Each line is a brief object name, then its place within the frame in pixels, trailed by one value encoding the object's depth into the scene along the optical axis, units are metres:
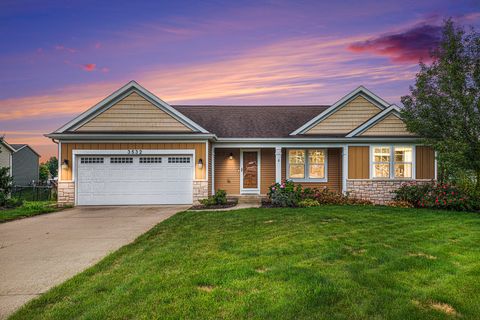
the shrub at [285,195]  11.41
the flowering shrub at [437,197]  10.49
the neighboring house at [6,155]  25.55
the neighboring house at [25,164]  31.06
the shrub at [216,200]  11.94
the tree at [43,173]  36.16
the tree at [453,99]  10.73
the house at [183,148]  12.63
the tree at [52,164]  52.62
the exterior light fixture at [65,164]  12.48
